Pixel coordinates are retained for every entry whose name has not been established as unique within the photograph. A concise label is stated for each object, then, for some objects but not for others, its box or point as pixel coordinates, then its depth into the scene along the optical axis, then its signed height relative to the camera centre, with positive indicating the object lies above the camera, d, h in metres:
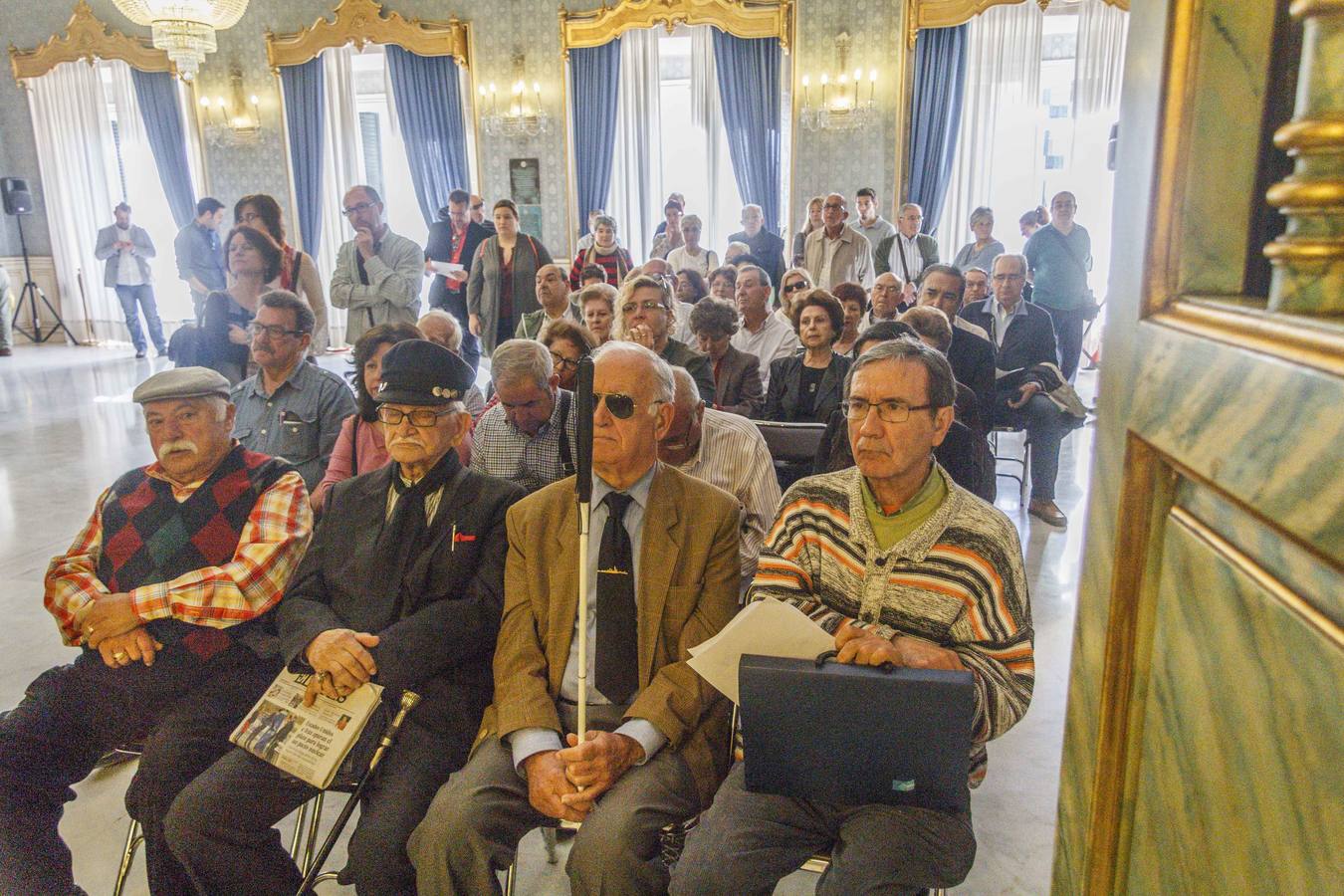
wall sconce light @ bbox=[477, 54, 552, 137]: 10.34 +1.23
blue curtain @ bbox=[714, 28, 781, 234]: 9.81 +1.16
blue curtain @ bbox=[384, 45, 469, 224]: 10.71 +1.22
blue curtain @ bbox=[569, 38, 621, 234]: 10.24 +1.18
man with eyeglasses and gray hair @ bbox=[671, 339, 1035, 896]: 1.50 -0.67
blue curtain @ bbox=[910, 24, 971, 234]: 9.24 +1.08
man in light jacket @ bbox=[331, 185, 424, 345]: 5.63 -0.29
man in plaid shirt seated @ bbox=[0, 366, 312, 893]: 1.89 -0.83
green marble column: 0.49 +0.02
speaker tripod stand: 12.51 -0.98
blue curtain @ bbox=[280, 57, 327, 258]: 11.11 +1.11
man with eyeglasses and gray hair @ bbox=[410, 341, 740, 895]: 1.64 -0.88
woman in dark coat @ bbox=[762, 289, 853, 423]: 3.80 -0.62
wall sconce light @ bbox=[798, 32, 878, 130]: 9.39 +1.18
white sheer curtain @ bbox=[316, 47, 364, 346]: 11.14 +0.96
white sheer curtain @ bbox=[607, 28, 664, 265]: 10.26 +0.86
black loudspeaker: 11.71 +0.45
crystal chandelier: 6.95 +1.57
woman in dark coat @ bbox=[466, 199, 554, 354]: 6.11 -0.34
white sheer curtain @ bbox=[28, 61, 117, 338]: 12.10 +0.74
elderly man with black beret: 1.73 -0.81
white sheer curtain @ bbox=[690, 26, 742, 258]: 10.09 +0.83
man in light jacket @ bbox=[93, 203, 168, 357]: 10.80 -0.43
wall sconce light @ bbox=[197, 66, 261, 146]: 11.24 +1.34
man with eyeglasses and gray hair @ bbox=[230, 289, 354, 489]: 3.08 -0.58
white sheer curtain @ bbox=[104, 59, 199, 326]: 12.04 +0.44
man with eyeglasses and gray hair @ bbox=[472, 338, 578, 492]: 2.82 -0.62
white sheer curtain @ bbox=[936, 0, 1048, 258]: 9.24 +0.93
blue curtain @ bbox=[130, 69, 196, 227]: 11.70 +1.19
